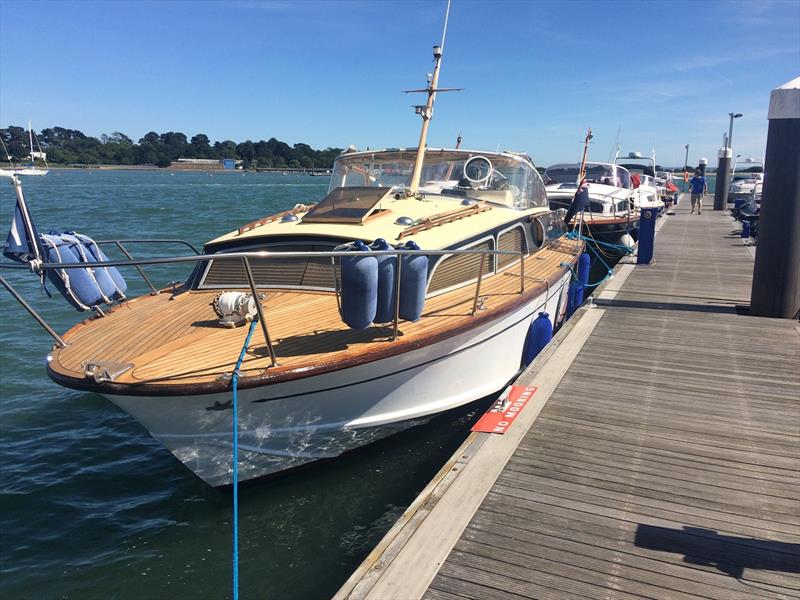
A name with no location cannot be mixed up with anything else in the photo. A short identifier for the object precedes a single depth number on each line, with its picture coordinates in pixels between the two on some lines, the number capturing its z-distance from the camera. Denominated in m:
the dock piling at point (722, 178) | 25.73
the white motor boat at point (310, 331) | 4.57
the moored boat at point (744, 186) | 29.94
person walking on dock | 24.89
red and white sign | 5.11
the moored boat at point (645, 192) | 20.26
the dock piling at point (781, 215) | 7.55
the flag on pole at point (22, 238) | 4.77
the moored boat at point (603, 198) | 15.51
